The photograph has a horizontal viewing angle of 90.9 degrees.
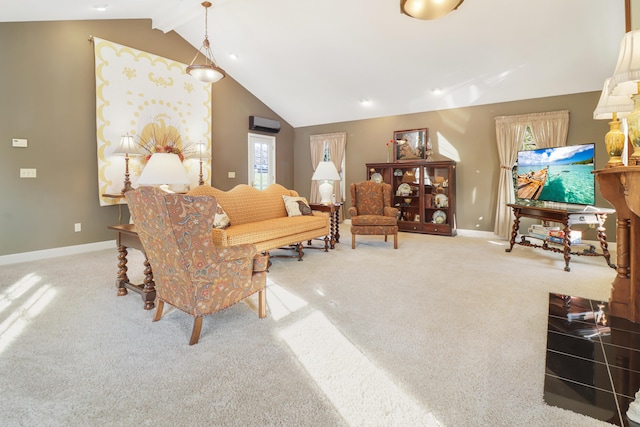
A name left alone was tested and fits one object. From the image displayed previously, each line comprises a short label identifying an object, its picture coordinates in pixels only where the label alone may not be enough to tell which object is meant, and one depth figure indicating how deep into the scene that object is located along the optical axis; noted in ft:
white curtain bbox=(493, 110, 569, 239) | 17.01
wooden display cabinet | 19.57
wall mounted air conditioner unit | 23.04
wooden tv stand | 12.41
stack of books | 13.80
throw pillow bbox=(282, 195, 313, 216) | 15.56
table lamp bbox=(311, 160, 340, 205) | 16.78
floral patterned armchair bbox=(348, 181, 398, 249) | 16.69
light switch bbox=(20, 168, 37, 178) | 13.51
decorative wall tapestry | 15.51
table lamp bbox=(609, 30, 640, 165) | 5.83
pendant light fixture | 13.51
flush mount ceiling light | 8.15
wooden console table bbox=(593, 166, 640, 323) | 7.90
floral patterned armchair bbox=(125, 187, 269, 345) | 6.04
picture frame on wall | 20.84
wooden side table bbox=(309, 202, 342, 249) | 16.11
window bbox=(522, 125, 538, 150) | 17.93
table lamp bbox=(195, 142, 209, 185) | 18.78
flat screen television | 13.30
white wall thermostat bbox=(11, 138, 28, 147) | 13.23
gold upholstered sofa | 11.57
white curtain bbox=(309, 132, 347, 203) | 24.66
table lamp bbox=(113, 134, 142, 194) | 15.17
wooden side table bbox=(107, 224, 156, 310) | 8.52
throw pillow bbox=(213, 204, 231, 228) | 11.80
